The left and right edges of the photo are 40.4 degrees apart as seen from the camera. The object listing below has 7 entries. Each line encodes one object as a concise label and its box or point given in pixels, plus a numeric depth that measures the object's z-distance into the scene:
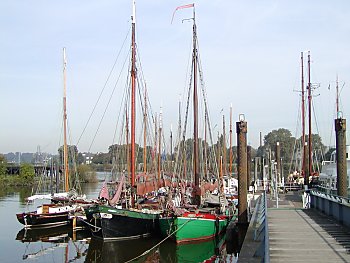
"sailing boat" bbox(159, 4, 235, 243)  27.11
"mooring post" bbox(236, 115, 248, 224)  26.08
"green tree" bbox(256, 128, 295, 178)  153.88
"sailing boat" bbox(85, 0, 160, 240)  29.30
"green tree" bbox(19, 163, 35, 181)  111.17
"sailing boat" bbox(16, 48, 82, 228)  39.09
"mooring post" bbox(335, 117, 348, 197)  21.95
